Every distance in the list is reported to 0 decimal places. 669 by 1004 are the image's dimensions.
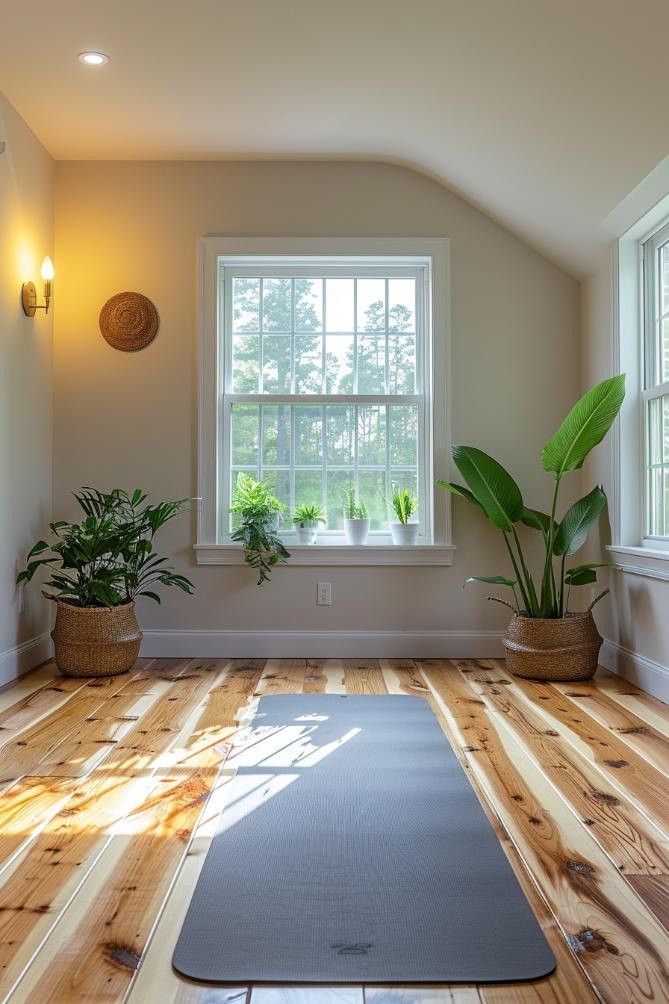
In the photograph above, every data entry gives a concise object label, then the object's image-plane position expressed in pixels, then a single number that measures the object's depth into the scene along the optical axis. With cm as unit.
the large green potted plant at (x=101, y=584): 376
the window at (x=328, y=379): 445
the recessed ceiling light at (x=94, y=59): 329
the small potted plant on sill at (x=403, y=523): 431
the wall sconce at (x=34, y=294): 390
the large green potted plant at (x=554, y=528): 365
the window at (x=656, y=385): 358
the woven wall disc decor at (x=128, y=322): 432
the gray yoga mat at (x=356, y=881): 140
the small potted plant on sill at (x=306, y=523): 433
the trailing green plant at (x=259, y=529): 418
